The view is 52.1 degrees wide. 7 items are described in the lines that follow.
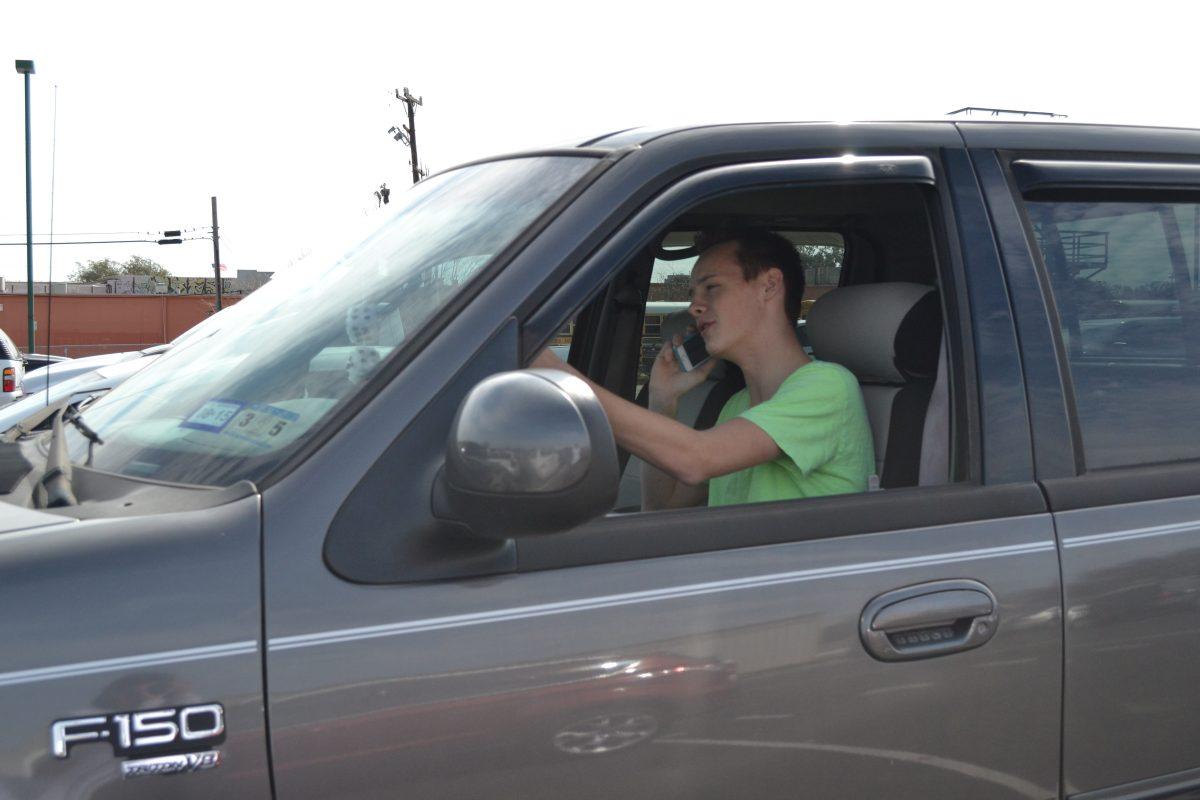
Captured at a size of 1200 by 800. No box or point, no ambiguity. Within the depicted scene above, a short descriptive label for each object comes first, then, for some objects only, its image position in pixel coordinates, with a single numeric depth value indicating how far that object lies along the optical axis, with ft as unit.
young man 7.66
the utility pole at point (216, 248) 178.62
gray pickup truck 5.19
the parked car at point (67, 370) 27.37
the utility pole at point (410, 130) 130.93
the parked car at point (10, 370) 34.01
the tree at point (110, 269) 284.00
